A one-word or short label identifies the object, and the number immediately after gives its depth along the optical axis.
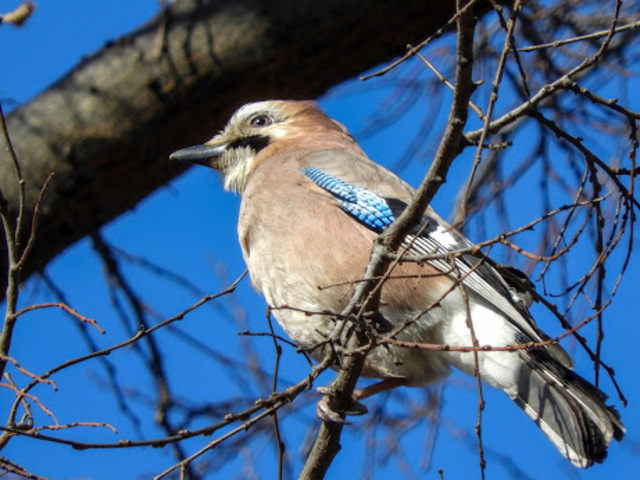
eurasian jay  7.16
